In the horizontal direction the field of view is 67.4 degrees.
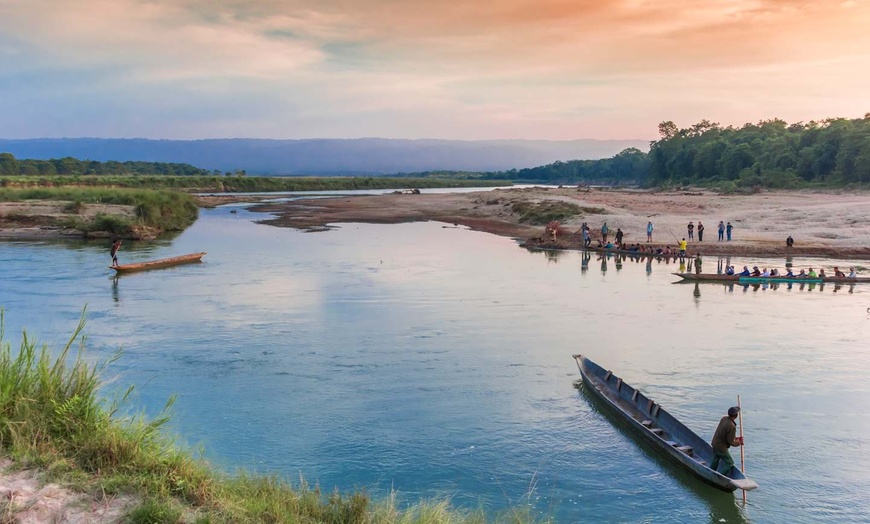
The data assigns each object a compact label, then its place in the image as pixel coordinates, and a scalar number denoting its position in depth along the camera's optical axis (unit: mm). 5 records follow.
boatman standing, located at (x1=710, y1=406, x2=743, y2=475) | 11562
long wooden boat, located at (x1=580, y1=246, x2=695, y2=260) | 41059
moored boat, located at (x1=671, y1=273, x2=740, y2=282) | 33219
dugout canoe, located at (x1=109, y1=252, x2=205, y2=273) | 33562
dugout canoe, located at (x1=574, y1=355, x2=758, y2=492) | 11836
